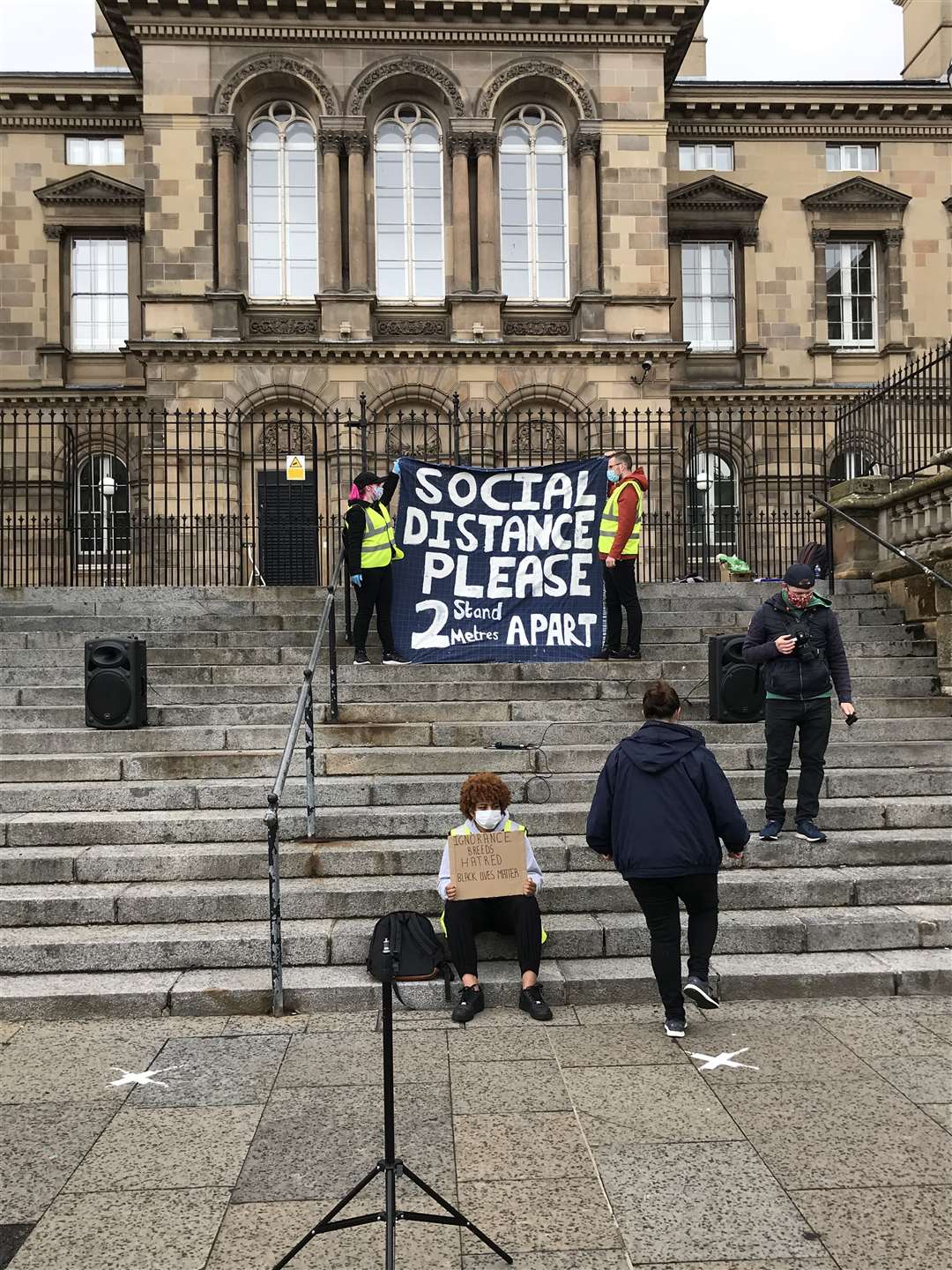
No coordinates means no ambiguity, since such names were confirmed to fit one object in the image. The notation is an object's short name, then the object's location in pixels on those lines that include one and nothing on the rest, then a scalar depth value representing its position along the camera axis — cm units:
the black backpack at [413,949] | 623
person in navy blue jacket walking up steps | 560
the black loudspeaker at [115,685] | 927
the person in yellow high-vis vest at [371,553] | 1070
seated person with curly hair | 605
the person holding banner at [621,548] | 1066
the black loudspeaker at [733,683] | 934
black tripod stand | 353
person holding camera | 768
